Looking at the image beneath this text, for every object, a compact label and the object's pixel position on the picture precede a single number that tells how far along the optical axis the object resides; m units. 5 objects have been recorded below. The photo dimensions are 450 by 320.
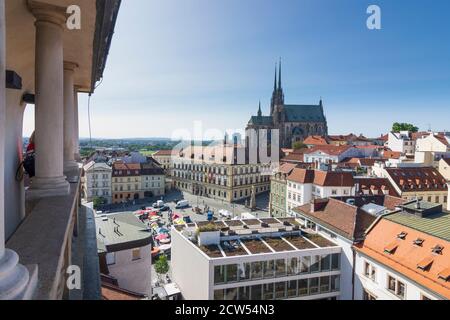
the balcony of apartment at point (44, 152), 2.82
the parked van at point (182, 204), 55.97
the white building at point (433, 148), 54.62
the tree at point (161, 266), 26.67
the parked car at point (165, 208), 52.60
